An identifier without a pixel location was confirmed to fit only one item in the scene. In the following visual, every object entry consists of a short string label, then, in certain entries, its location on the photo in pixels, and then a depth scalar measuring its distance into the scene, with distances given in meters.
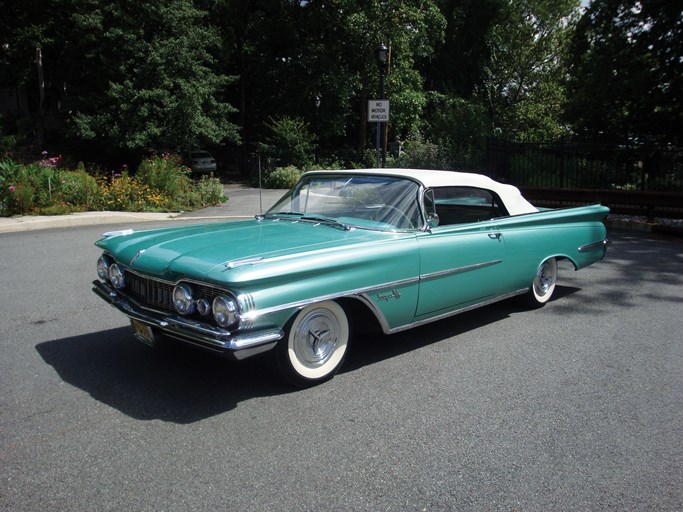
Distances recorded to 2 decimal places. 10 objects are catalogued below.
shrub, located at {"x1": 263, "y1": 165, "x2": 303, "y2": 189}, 26.17
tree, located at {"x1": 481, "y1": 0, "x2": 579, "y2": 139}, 39.59
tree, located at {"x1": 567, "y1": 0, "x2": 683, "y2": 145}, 18.31
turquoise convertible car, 3.60
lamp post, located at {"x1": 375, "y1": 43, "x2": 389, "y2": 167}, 15.62
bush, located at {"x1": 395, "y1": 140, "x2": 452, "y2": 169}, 20.39
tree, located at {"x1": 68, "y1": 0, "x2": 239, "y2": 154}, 25.16
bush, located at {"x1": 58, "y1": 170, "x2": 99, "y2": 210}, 14.06
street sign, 13.55
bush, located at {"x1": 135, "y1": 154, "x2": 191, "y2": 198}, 15.93
